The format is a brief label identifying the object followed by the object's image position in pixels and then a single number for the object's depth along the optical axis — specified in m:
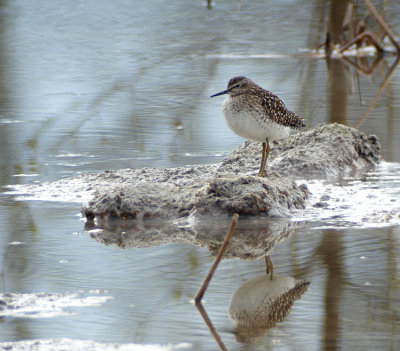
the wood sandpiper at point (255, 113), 12.96
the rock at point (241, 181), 11.89
